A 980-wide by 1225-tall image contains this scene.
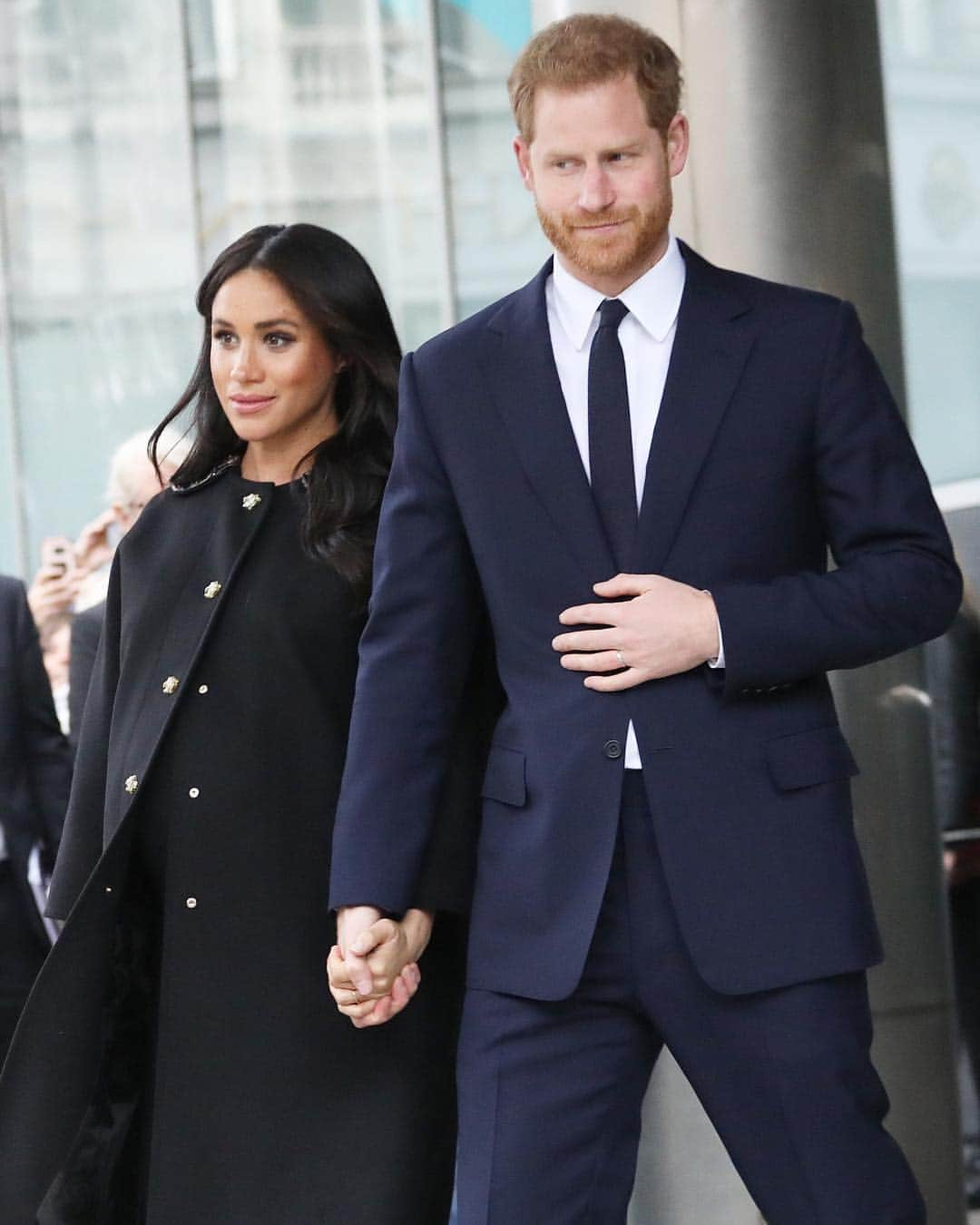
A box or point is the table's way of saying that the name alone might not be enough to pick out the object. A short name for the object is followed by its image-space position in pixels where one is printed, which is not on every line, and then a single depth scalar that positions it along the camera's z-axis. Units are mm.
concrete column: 7574
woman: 6262
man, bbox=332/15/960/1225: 4961
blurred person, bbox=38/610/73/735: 13266
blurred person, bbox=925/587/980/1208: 8742
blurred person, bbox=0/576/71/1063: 10117
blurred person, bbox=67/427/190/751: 9789
